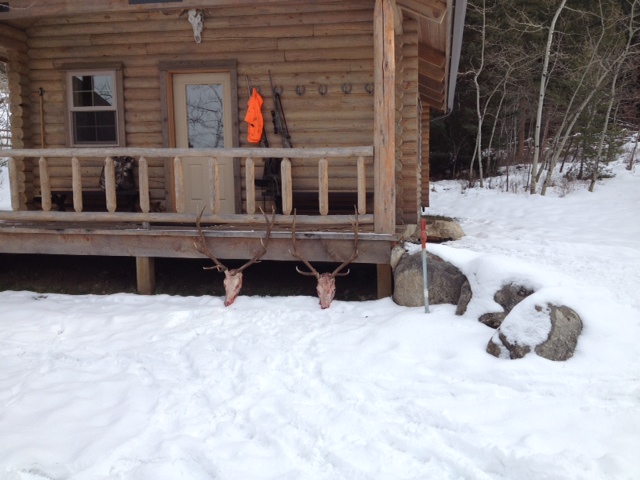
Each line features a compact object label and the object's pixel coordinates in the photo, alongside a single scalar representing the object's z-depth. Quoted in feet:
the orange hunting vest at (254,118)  25.36
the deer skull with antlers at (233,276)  19.29
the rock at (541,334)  12.78
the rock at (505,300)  15.11
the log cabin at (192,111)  21.06
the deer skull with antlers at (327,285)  18.65
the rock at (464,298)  16.43
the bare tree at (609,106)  53.88
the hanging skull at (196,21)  25.22
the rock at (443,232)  27.37
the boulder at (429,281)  17.53
